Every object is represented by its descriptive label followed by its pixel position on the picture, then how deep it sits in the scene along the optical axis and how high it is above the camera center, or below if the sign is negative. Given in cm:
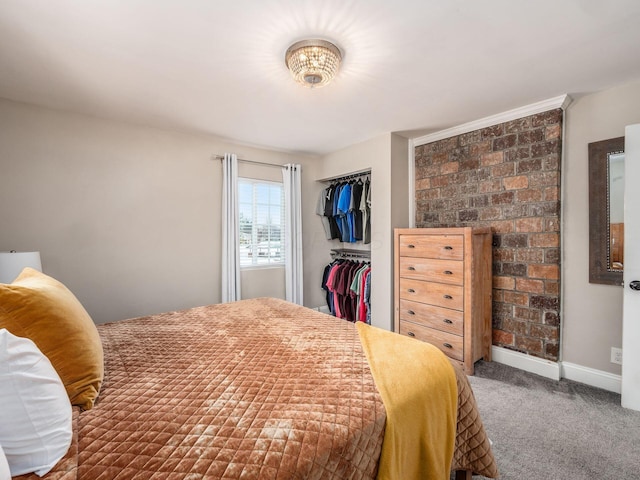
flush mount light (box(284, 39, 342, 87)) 177 +108
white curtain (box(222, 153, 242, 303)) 355 +7
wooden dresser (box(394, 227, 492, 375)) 262 -51
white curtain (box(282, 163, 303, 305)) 406 +5
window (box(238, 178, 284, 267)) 384 +20
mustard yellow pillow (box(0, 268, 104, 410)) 101 -34
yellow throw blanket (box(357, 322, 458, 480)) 105 -68
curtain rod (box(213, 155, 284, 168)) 359 +97
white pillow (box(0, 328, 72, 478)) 75 -47
